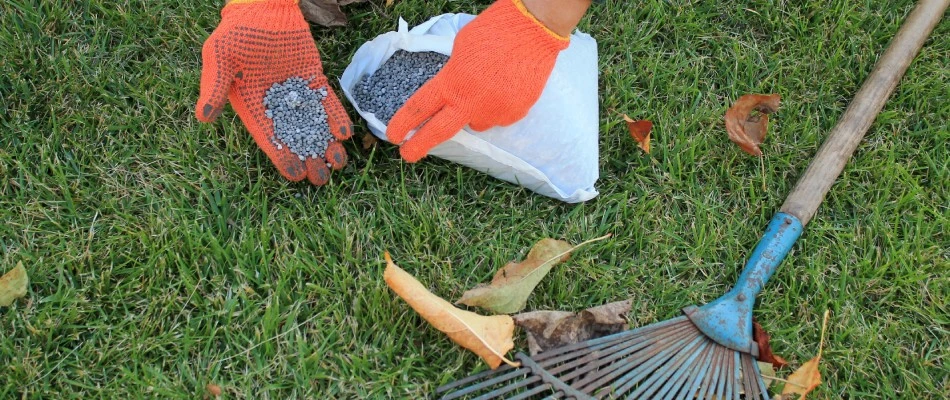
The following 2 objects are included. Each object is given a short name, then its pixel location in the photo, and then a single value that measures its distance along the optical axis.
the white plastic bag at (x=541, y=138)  1.93
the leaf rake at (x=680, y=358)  1.70
